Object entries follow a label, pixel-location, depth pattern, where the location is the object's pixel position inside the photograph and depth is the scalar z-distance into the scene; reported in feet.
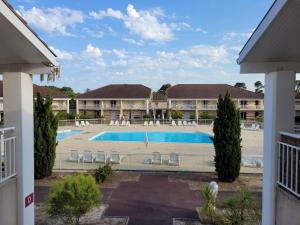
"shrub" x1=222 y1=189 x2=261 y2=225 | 18.98
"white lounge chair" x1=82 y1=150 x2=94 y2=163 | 42.41
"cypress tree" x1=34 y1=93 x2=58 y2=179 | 32.44
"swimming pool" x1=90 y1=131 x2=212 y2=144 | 71.76
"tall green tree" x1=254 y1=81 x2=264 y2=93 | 198.59
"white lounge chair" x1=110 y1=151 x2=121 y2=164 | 40.91
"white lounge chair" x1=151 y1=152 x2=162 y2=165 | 41.39
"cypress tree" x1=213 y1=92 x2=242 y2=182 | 32.12
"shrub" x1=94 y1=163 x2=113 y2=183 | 31.91
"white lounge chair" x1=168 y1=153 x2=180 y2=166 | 40.70
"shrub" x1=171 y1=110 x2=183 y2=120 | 126.11
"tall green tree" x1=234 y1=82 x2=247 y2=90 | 217.44
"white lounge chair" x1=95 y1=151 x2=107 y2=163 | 42.39
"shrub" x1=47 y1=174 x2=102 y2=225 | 18.77
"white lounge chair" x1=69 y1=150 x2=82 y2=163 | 42.65
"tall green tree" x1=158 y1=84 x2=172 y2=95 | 228.64
